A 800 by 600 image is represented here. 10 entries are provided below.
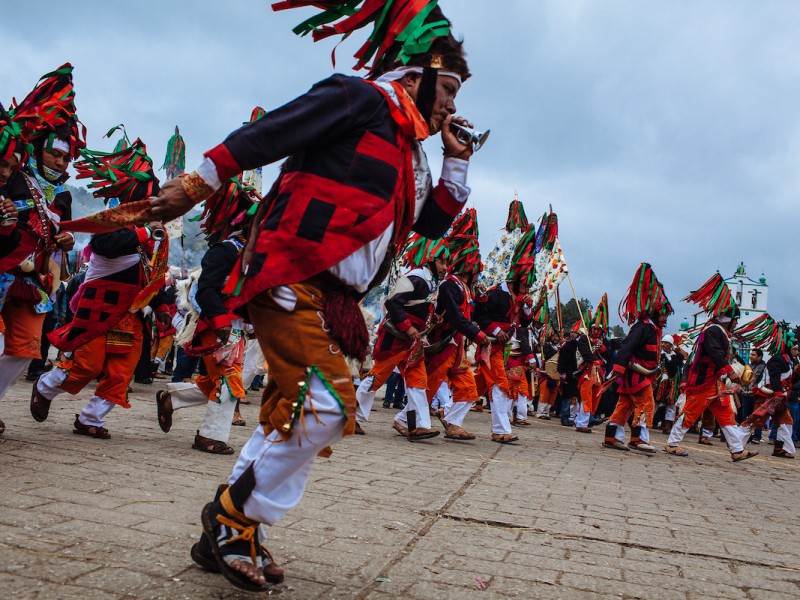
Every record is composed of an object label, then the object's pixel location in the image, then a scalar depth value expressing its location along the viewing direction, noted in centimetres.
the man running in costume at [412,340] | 797
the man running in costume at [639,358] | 961
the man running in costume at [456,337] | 821
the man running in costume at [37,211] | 454
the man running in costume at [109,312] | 546
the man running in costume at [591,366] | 1337
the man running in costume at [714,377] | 963
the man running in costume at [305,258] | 237
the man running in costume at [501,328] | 891
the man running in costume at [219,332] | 534
